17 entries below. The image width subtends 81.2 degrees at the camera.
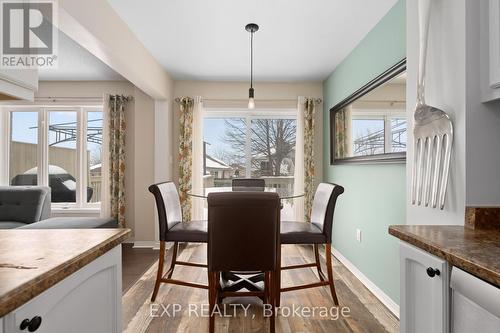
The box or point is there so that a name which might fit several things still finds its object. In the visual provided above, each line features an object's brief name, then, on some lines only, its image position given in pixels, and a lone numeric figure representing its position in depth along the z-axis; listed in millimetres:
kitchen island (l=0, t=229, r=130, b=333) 622
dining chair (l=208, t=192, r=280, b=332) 1795
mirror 2242
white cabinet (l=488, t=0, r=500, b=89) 1127
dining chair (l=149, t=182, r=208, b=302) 2305
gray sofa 3502
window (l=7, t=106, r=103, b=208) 4414
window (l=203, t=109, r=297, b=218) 4520
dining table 2416
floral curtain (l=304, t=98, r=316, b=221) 4289
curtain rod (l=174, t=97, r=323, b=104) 4410
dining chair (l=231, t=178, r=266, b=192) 3238
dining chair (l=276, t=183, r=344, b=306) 2238
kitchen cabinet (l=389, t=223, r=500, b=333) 734
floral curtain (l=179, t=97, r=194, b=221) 4246
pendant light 2644
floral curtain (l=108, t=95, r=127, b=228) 4199
